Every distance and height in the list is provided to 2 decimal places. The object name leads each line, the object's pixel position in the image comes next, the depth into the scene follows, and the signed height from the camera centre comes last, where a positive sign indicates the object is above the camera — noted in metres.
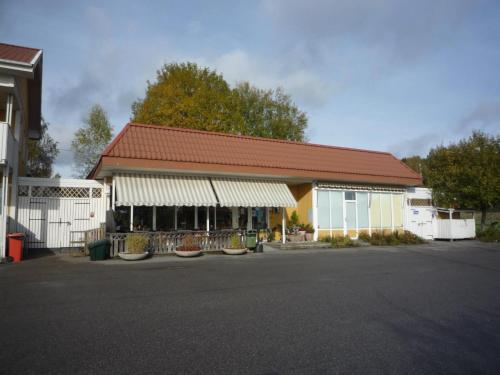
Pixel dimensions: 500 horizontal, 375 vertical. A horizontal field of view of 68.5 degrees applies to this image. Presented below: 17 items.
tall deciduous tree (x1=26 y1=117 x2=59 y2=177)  33.38 +5.72
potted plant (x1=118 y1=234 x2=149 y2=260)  12.80 -1.09
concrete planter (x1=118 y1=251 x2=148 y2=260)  12.77 -1.37
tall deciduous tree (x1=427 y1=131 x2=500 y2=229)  22.64 +2.35
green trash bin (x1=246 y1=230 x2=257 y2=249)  15.76 -1.06
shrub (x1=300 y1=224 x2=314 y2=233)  19.11 -0.69
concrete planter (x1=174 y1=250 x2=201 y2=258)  13.75 -1.39
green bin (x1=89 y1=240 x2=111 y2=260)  12.58 -1.13
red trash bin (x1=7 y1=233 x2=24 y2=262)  12.45 -1.00
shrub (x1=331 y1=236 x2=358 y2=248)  18.12 -1.37
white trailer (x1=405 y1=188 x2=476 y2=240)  22.44 -0.46
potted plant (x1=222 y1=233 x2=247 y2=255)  14.80 -1.32
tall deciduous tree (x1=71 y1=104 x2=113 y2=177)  33.44 +7.17
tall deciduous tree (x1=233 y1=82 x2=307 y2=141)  41.59 +11.44
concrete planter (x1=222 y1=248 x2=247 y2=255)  14.79 -1.43
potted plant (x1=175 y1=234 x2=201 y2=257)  13.77 -1.25
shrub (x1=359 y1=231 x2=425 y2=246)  19.41 -1.33
